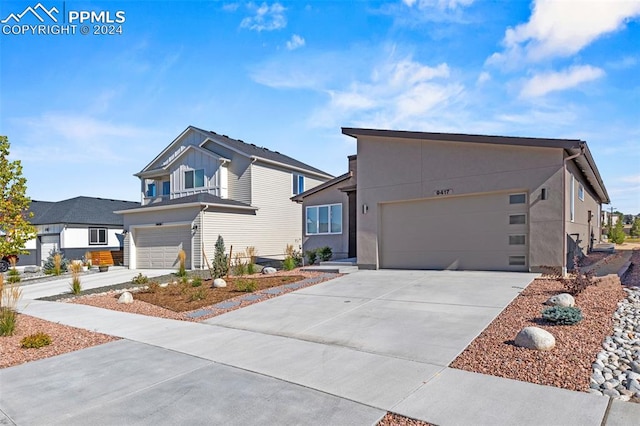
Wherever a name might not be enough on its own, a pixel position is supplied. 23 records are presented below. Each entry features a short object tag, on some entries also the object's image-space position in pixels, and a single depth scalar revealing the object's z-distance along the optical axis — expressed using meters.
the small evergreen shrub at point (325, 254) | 17.23
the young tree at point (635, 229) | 34.97
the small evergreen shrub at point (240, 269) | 14.70
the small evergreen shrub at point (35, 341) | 6.48
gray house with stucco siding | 10.44
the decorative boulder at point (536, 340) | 5.01
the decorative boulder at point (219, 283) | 11.95
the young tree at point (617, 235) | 25.34
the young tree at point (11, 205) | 9.34
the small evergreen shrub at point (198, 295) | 10.12
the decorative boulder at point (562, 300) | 6.88
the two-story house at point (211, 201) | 20.56
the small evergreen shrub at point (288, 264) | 15.74
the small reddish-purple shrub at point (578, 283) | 7.79
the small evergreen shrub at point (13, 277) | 16.59
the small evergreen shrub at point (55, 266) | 19.06
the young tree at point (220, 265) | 13.85
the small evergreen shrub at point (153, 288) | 11.81
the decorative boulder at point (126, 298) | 10.43
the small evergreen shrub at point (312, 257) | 17.53
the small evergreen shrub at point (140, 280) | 13.90
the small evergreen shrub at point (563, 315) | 5.97
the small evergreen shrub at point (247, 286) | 10.89
